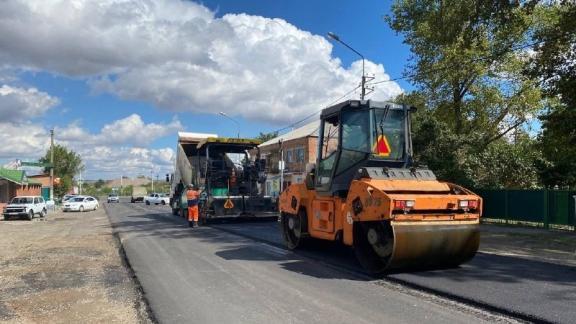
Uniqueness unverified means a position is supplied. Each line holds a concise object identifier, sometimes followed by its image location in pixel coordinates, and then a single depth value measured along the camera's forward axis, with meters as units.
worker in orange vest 19.34
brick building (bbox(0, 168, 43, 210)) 42.47
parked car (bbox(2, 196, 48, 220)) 31.20
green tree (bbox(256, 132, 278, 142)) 87.75
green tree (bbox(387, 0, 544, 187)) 22.45
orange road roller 8.40
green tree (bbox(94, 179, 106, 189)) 178.25
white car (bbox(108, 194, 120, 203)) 73.09
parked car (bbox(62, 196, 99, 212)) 44.22
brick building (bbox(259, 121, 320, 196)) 44.69
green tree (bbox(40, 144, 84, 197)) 72.06
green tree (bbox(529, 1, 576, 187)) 15.14
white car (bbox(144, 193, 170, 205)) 58.19
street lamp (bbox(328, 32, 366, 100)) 26.34
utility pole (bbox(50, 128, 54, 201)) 49.49
